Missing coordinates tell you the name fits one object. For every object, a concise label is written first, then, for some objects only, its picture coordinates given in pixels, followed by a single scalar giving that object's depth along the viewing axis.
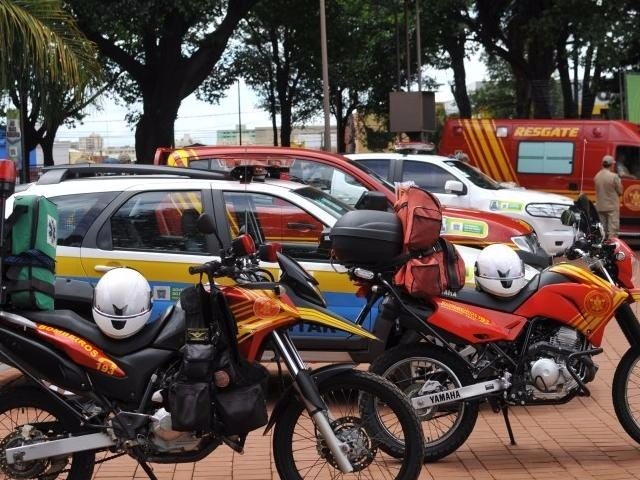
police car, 6.58
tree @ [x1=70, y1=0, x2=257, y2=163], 19.81
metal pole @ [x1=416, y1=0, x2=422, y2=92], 27.80
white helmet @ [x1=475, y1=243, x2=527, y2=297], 5.29
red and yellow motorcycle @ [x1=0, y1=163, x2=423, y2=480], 4.18
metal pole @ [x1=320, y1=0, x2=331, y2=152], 22.12
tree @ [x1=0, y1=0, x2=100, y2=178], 8.74
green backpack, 4.38
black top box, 5.27
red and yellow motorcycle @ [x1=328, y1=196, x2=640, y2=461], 5.20
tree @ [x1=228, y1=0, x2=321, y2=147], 33.31
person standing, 16.52
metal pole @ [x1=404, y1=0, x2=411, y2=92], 29.25
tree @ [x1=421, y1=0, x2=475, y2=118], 28.78
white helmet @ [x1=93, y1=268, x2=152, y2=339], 4.30
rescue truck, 18.08
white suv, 13.05
